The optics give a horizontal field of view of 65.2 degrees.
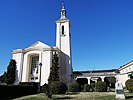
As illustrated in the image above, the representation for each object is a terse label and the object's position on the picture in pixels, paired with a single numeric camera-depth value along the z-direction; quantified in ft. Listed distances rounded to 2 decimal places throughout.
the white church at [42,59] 73.78
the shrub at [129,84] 37.76
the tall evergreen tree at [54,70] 67.88
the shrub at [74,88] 48.90
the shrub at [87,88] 53.26
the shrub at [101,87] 46.63
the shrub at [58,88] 41.88
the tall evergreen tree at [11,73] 73.23
